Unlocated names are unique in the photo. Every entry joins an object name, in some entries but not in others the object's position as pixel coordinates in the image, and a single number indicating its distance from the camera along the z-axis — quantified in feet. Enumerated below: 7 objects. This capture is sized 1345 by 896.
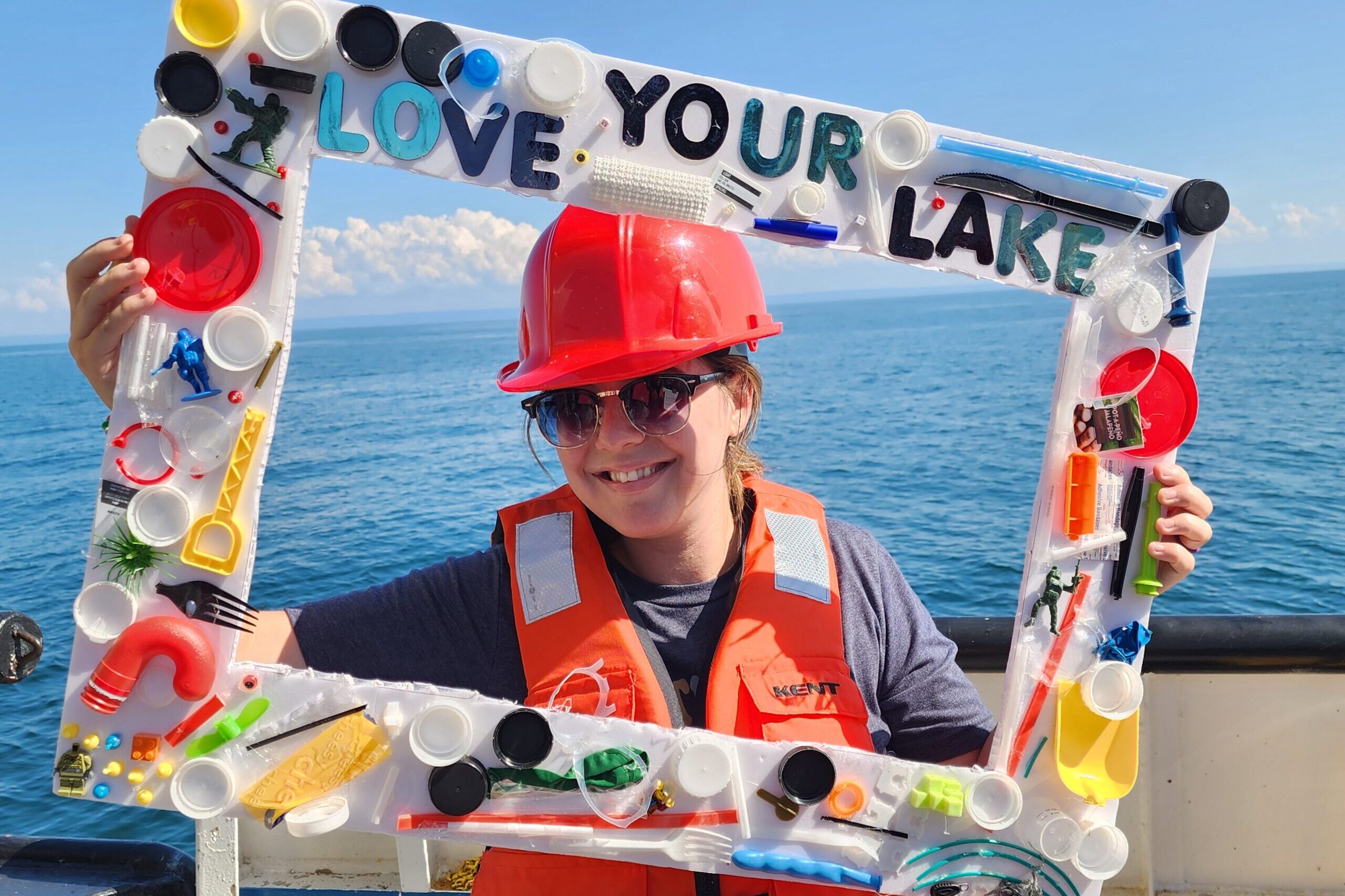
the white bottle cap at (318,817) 2.33
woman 2.57
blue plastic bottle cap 2.29
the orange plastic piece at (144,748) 2.40
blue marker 2.37
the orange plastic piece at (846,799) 2.48
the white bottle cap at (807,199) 2.37
